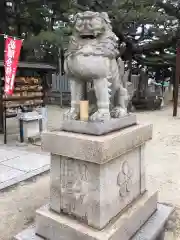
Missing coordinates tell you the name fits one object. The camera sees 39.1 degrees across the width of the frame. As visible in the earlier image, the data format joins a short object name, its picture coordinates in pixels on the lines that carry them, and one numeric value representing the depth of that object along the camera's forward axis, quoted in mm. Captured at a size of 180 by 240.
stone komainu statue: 2092
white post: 6763
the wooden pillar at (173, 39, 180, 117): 10008
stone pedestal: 1986
